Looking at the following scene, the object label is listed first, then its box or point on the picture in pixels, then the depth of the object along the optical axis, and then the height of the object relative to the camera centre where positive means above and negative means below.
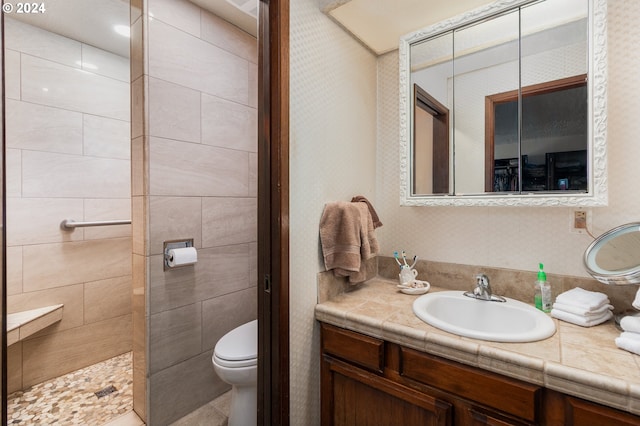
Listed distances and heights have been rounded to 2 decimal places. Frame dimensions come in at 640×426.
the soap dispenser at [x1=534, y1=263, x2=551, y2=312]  1.18 -0.33
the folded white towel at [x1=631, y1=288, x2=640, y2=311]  0.90 -0.28
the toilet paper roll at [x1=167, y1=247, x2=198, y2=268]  1.63 -0.26
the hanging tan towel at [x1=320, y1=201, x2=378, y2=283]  1.31 -0.13
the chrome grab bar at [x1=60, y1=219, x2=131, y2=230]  2.02 -0.09
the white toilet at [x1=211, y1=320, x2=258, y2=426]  1.49 -0.82
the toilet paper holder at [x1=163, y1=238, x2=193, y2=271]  1.63 -0.21
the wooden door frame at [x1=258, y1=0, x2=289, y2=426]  1.15 +0.02
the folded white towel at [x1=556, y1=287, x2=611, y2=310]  1.03 -0.32
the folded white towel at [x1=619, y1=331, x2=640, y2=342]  0.86 -0.37
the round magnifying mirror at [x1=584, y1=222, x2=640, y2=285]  0.98 -0.16
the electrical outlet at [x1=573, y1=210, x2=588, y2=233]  1.19 -0.04
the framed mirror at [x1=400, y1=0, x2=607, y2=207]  1.14 +0.46
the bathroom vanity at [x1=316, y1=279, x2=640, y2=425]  0.76 -0.50
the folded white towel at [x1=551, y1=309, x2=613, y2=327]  1.02 -0.38
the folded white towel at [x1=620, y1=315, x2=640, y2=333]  0.87 -0.34
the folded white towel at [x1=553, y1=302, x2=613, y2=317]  1.02 -0.35
